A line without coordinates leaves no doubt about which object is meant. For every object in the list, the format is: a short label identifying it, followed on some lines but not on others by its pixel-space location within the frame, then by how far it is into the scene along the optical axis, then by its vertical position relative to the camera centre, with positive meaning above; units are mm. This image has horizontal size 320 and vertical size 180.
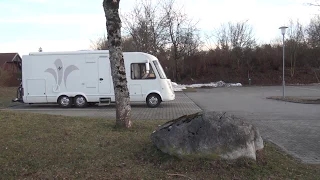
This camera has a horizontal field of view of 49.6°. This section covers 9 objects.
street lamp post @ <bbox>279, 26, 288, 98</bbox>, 23172 +3383
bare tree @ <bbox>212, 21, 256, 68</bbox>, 47150 +5126
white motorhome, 17031 +243
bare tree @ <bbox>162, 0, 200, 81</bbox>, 41250 +5298
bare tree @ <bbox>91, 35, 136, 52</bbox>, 37406 +4287
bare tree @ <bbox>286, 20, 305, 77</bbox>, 46438 +4649
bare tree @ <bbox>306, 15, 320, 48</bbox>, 40112 +5523
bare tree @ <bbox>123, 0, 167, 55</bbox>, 35625 +5321
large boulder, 5516 -934
